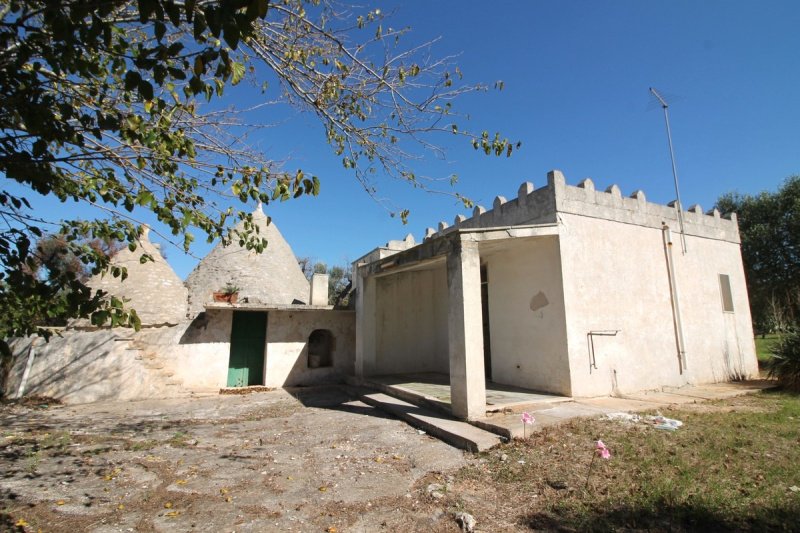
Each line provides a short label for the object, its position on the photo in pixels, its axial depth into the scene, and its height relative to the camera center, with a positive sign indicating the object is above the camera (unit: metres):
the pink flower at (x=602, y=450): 4.07 -1.11
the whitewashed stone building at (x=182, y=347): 10.76 -0.12
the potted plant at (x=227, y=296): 12.83 +1.44
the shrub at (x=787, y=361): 8.91 -0.54
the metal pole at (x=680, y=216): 10.48 +3.12
